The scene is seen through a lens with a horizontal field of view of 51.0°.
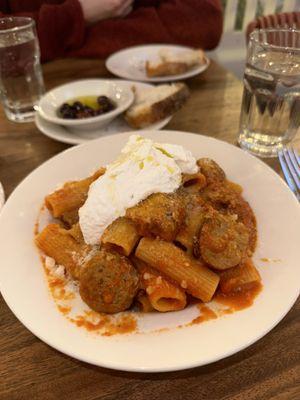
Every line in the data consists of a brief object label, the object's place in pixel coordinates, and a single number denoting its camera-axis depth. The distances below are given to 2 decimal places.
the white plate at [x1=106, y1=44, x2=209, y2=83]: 0.51
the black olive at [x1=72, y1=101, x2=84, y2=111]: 0.41
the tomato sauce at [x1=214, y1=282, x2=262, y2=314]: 0.21
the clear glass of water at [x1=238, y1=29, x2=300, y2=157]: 0.34
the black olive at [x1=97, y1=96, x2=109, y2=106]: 0.43
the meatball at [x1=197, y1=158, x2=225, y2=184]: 0.28
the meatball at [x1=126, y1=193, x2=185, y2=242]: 0.23
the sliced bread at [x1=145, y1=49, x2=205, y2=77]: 0.51
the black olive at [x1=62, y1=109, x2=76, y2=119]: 0.40
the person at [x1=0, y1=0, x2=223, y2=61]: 0.57
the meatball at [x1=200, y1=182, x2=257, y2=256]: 0.26
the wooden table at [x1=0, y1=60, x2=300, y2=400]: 0.19
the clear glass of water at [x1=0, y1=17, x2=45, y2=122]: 0.43
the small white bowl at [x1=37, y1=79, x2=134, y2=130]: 0.38
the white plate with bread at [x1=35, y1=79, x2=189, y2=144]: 0.39
